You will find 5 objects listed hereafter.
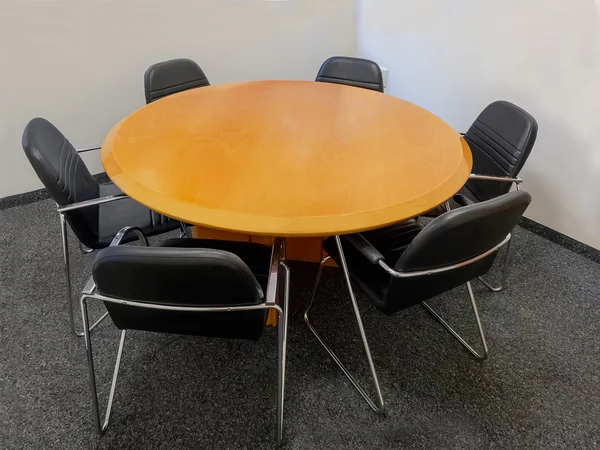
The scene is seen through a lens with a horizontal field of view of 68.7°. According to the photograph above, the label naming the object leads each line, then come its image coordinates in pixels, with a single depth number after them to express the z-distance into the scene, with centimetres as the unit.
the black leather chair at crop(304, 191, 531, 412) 120
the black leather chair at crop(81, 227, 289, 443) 104
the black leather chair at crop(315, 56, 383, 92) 262
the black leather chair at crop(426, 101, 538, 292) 179
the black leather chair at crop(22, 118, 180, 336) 150
